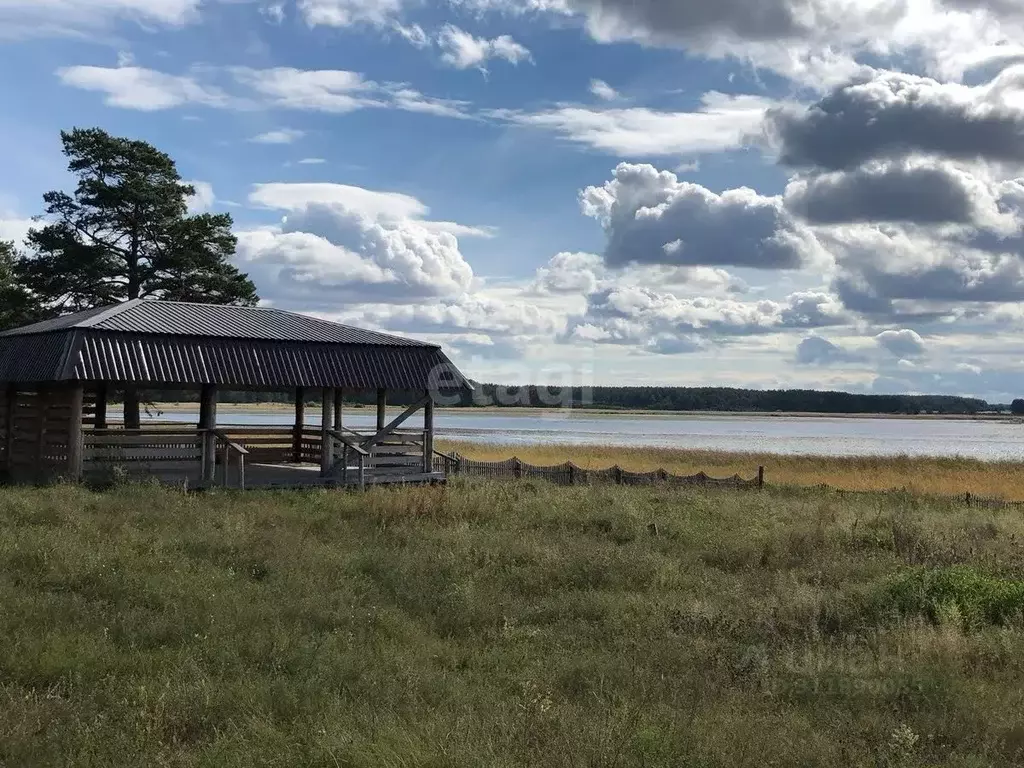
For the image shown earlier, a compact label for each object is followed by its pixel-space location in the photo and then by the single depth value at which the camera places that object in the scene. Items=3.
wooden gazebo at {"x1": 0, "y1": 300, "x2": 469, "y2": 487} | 20.78
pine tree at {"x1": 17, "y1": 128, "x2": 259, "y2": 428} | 33.62
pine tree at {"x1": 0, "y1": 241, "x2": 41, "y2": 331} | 33.69
